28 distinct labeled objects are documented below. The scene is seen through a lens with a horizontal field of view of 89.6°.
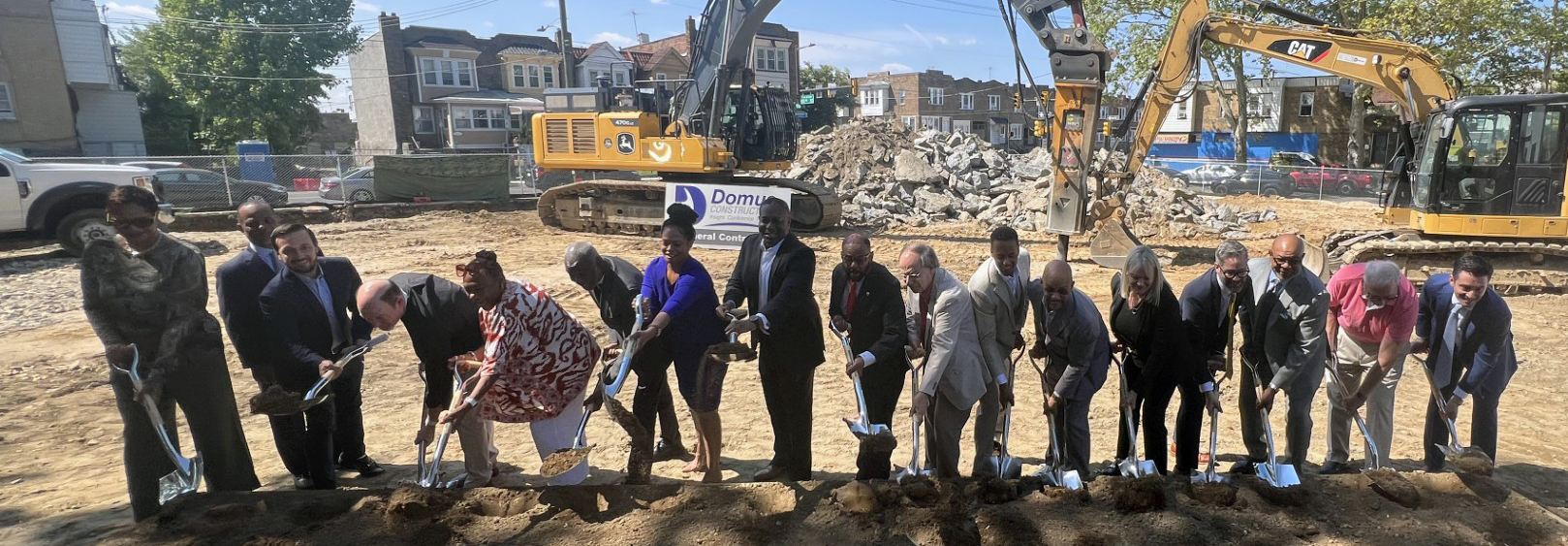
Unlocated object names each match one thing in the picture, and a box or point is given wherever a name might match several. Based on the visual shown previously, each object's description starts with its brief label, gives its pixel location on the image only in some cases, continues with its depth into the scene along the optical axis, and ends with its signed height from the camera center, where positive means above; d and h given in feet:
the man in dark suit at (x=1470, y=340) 13.05 -3.50
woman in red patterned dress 11.35 -2.93
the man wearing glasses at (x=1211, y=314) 12.98 -2.89
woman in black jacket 12.41 -3.12
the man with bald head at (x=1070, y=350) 12.49 -3.35
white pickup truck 37.63 -0.71
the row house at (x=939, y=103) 183.83 +11.56
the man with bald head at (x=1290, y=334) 12.99 -3.26
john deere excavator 45.34 +1.60
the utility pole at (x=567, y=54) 74.43 +11.25
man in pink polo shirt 13.00 -3.52
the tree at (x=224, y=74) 100.58 +13.24
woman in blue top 13.73 -2.87
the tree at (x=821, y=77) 165.95 +16.76
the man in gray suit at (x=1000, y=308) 13.19 -2.68
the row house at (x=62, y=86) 80.59 +10.13
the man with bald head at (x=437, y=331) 12.72 -2.62
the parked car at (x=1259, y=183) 73.36 -4.05
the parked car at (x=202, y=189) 53.57 -0.90
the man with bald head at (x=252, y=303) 13.32 -2.12
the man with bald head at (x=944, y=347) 12.71 -3.22
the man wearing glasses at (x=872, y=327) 13.24 -2.96
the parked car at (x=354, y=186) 61.57 -1.16
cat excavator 29.50 -0.47
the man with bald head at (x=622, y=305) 14.47 -2.66
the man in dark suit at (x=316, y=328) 12.84 -2.62
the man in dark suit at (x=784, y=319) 13.65 -2.79
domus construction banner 41.16 -2.76
